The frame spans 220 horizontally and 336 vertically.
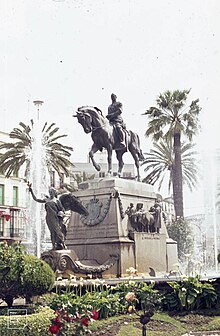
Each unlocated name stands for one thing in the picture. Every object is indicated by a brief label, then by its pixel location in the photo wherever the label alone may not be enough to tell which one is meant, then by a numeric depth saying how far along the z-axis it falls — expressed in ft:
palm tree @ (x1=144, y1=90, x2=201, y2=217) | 120.26
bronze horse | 54.85
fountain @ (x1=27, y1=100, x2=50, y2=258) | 120.55
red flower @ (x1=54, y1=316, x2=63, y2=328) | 23.63
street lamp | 129.51
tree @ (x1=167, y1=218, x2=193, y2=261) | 114.42
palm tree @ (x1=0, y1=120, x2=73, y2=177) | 116.16
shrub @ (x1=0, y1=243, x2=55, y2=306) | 30.19
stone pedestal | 51.80
